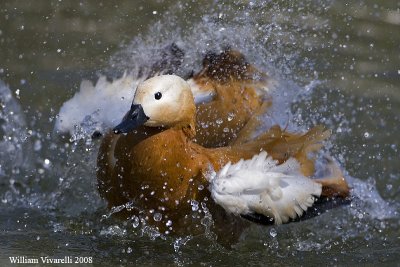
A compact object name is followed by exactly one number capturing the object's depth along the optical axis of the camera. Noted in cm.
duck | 728
